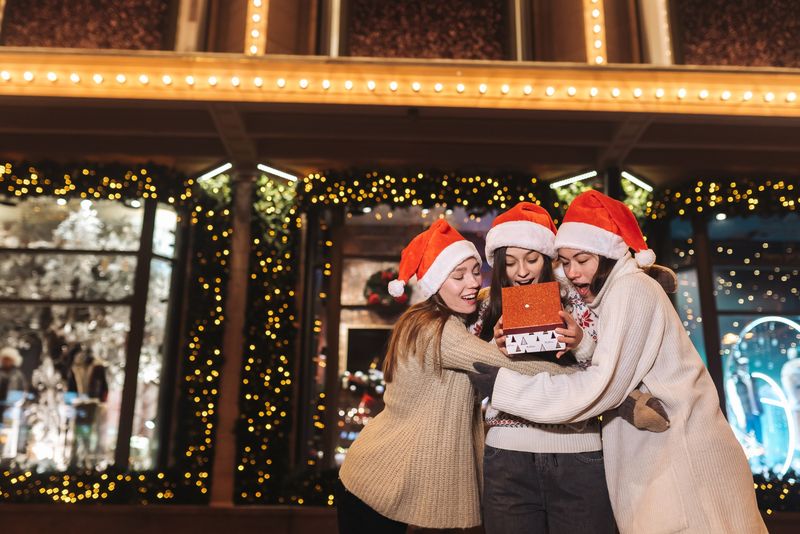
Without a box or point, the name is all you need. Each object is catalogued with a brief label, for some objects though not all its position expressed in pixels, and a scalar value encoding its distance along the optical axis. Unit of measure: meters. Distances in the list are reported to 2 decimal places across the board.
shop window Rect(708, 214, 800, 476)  6.05
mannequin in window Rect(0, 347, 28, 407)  5.98
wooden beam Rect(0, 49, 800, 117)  4.65
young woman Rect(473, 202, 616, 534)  2.17
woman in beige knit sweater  2.29
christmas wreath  6.52
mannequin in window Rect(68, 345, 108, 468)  5.87
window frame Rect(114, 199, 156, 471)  5.87
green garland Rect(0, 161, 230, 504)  5.62
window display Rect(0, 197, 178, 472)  5.90
